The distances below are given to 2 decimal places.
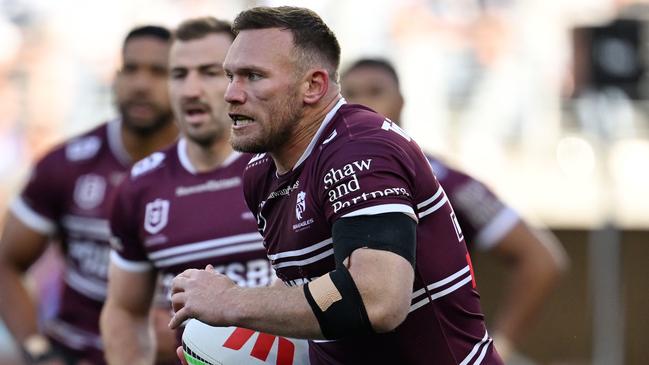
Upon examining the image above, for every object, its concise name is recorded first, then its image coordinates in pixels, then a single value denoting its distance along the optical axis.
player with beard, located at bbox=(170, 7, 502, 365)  7.43
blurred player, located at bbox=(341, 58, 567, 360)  13.94
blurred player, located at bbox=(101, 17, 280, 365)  11.14
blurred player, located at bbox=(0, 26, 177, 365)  14.18
